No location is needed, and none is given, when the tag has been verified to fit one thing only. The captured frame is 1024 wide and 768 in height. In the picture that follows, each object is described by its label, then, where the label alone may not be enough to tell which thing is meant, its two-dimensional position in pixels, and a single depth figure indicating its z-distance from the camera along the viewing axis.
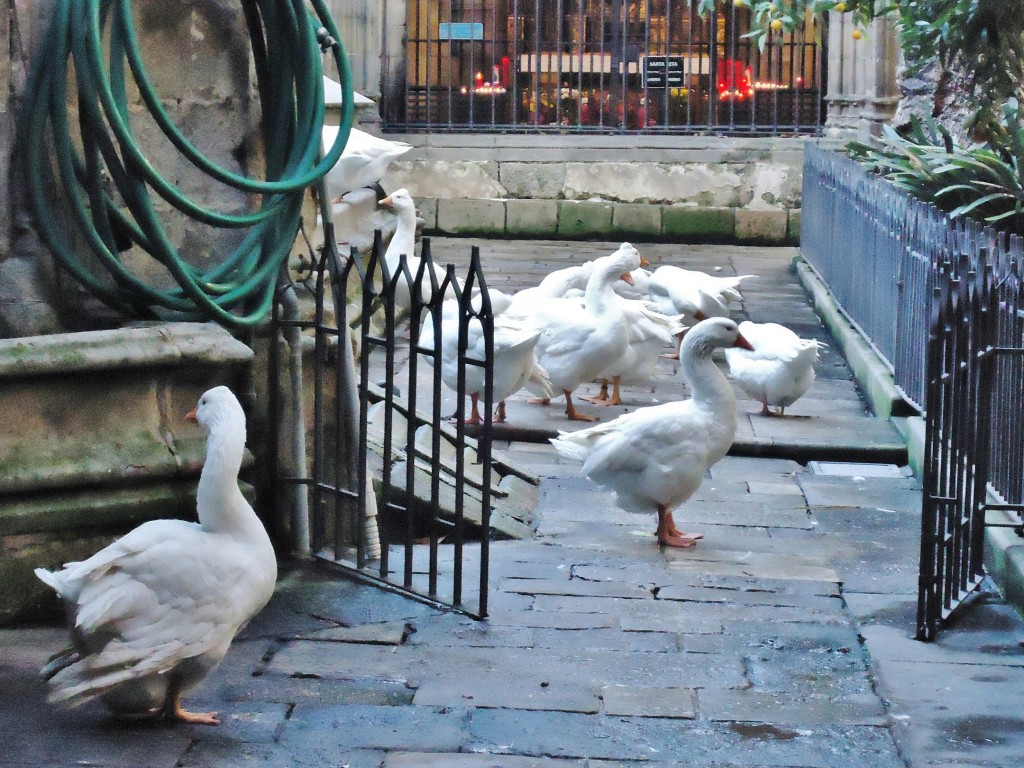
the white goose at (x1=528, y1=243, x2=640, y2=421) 9.04
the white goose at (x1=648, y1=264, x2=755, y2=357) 11.23
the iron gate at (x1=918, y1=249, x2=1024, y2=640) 5.41
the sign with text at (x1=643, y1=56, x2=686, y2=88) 19.59
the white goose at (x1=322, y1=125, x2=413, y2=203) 11.00
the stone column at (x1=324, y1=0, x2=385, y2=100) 19.36
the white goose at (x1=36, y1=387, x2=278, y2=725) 4.20
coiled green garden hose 5.26
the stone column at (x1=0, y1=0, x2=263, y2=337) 5.40
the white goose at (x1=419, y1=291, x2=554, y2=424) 8.18
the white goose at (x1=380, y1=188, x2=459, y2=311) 11.08
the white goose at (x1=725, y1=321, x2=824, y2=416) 9.14
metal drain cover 8.23
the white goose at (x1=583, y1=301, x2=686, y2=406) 9.44
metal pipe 6.06
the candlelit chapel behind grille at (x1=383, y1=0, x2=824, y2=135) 19.73
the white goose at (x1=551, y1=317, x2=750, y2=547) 6.64
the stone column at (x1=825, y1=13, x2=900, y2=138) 17.92
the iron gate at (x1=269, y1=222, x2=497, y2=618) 5.59
